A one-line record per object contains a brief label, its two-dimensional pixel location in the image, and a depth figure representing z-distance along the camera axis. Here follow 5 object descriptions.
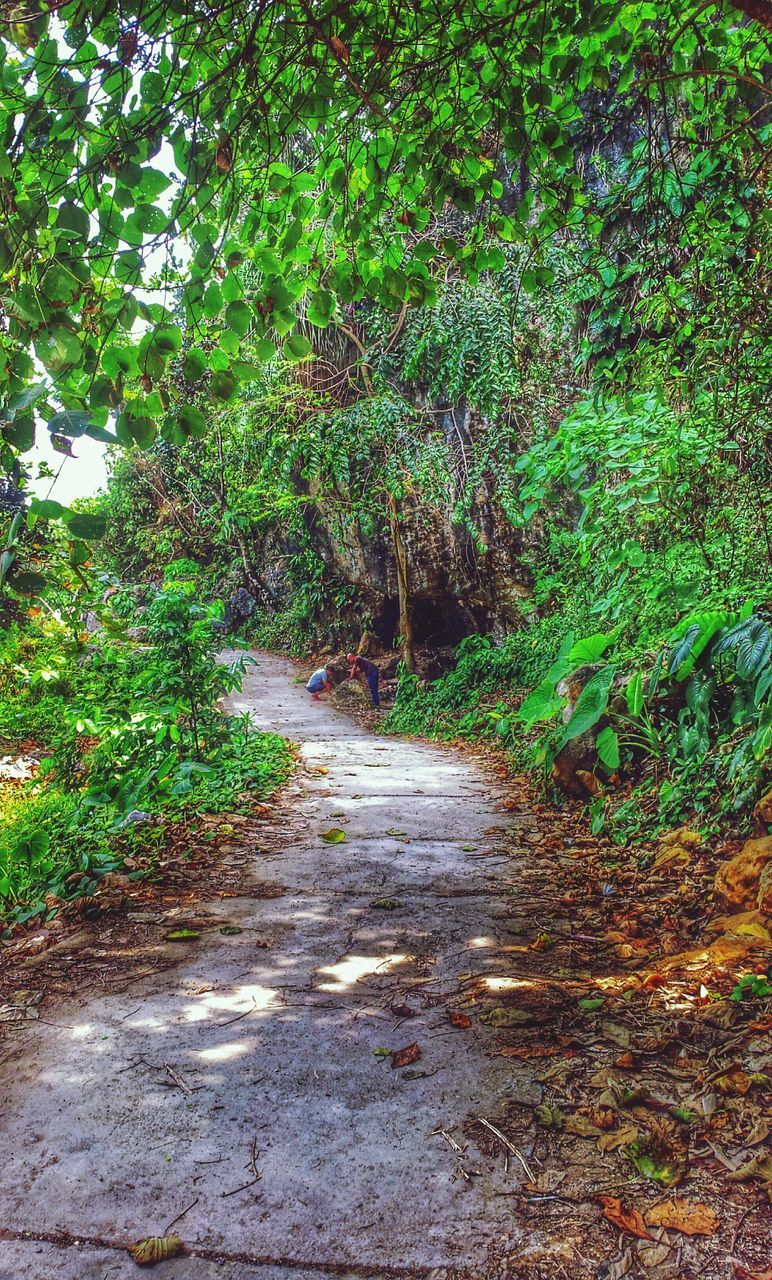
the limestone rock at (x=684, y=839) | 3.96
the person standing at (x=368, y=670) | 13.82
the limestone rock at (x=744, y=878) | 3.05
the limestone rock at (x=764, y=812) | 3.52
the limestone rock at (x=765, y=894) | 2.82
